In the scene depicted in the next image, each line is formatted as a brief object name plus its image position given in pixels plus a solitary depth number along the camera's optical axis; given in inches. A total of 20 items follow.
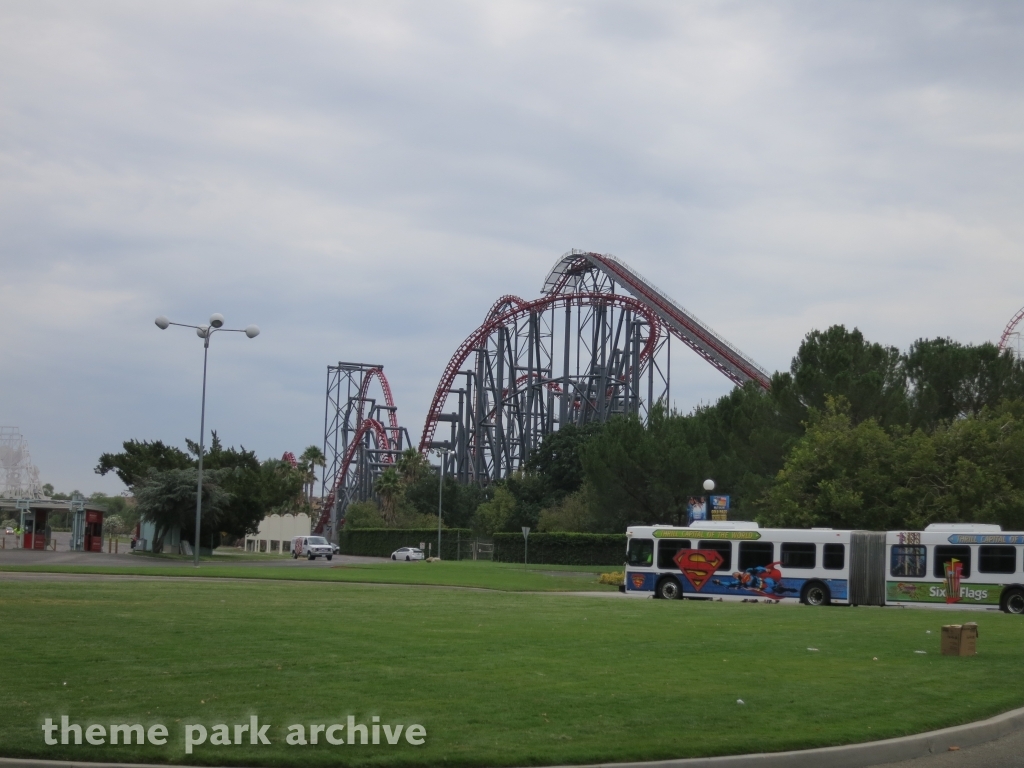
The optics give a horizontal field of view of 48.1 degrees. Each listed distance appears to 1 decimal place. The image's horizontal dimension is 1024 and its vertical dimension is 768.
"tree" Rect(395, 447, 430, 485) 3875.5
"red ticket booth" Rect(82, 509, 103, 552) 2333.9
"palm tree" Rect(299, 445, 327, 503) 4940.9
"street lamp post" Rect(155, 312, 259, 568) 1450.5
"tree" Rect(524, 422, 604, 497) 3107.8
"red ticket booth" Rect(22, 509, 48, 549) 2235.5
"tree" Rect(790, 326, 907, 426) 1862.7
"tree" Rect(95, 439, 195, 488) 2667.3
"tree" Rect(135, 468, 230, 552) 2269.9
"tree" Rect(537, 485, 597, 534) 2765.7
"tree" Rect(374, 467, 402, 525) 3772.1
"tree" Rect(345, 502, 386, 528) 3705.7
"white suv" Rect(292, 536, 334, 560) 2773.1
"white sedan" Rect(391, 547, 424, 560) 2888.8
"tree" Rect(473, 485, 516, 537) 3085.6
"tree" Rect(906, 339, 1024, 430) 1902.1
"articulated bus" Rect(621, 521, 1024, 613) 1159.6
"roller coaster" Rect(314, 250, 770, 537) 2593.5
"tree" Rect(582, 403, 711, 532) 2354.8
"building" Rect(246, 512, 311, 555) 3796.8
